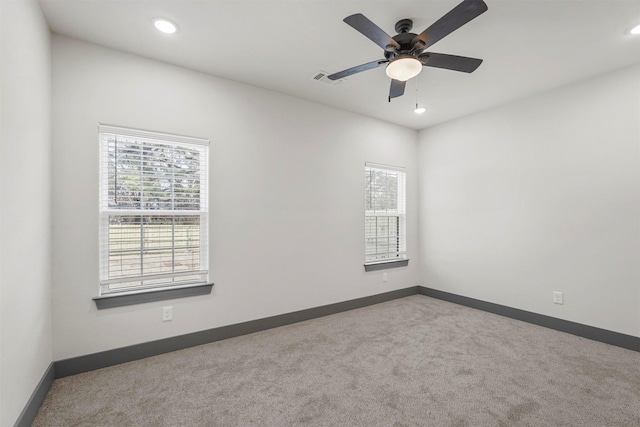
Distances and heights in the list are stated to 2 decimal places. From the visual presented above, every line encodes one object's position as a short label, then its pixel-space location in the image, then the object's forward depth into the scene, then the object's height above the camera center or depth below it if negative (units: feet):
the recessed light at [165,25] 7.35 +4.85
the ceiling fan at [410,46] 5.98 +3.93
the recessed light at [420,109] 12.11 +4.41
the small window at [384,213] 14.38 +0.08
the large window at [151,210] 8.46 +0.16
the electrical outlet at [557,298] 11.01 -3.14
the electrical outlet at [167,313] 9.08 -3.05
